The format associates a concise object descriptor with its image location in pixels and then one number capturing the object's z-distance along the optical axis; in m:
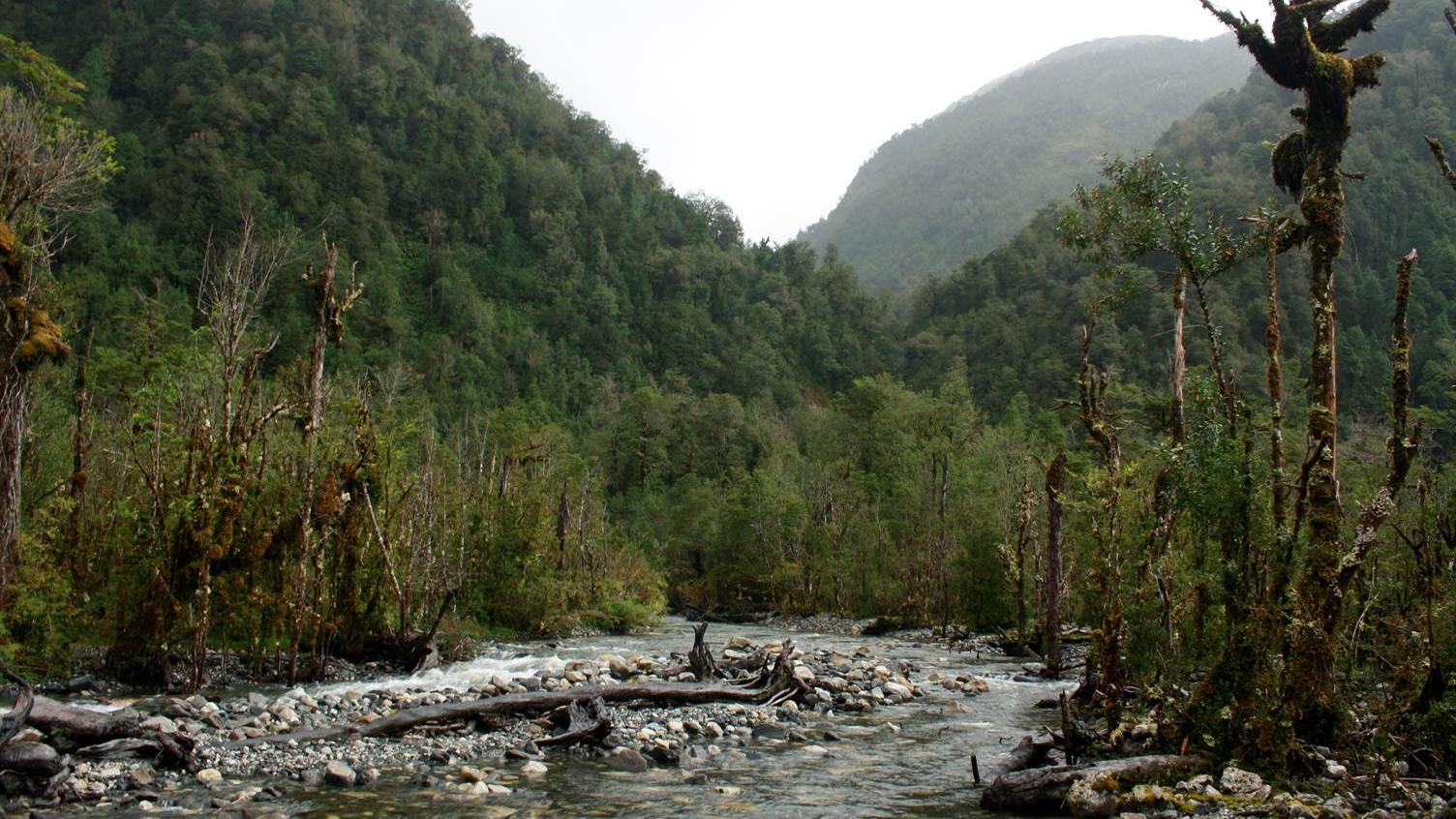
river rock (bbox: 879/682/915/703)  18.69
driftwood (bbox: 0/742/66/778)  9.48
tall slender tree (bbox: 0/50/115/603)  13.62
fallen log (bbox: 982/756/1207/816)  9.73
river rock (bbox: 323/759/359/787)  10.70
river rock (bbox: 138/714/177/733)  11.51
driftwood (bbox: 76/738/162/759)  10.51
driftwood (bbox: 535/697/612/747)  13.01
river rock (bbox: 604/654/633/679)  20.16
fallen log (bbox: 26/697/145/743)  10.70
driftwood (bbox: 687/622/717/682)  18.55
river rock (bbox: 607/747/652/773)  12.14
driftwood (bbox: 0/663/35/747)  9.57
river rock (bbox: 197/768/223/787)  10.44
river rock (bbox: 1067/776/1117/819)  9.30
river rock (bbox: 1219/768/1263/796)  9.55
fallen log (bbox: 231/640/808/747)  12.89
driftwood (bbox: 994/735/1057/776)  10.96
